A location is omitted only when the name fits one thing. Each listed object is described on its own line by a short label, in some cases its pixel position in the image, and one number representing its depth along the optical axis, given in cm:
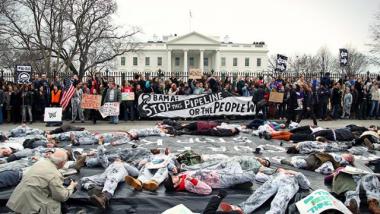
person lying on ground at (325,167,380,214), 717
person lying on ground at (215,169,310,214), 711
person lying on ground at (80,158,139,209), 744
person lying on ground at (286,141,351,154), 1154
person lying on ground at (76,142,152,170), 948
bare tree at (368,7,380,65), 4182
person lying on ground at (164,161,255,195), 789
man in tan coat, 621
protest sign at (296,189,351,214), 661
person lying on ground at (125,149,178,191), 799
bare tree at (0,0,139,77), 3770
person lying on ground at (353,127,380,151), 1239
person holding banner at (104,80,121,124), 1917
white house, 8819
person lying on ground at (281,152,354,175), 932
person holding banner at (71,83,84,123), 1916
